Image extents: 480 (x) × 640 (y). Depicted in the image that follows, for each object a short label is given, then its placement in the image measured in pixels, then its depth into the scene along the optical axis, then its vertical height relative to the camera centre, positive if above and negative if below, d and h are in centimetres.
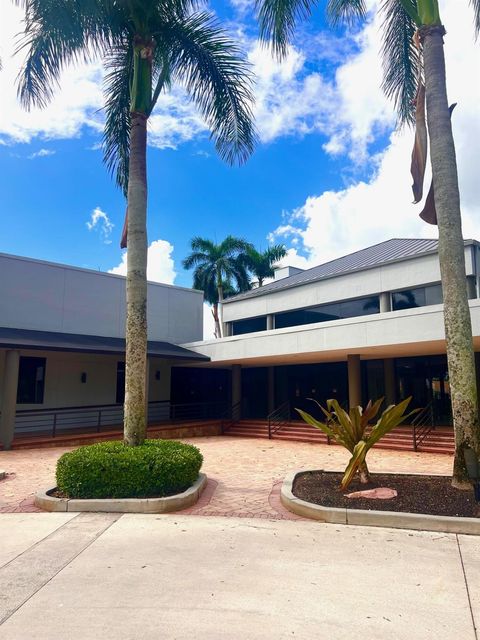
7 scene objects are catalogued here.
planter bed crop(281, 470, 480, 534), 576 -148
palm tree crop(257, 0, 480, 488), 691 +385
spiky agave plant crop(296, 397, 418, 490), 707 -56
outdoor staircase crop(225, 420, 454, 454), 1400 -139
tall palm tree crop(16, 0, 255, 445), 852 +706
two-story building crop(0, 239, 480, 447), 1465 +169
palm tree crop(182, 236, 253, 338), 3900 +1078
